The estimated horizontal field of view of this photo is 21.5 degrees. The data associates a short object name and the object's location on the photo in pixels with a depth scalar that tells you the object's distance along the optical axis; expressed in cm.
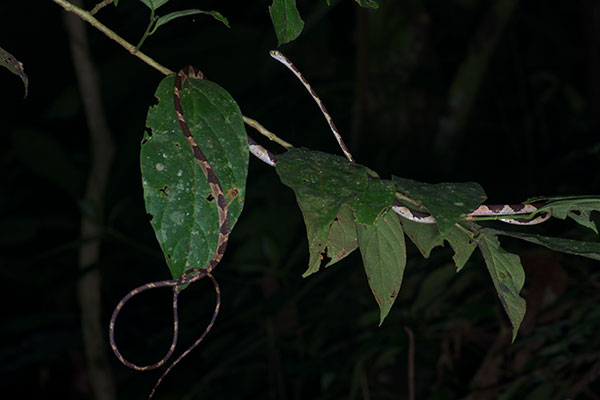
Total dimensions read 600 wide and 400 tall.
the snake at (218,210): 109
